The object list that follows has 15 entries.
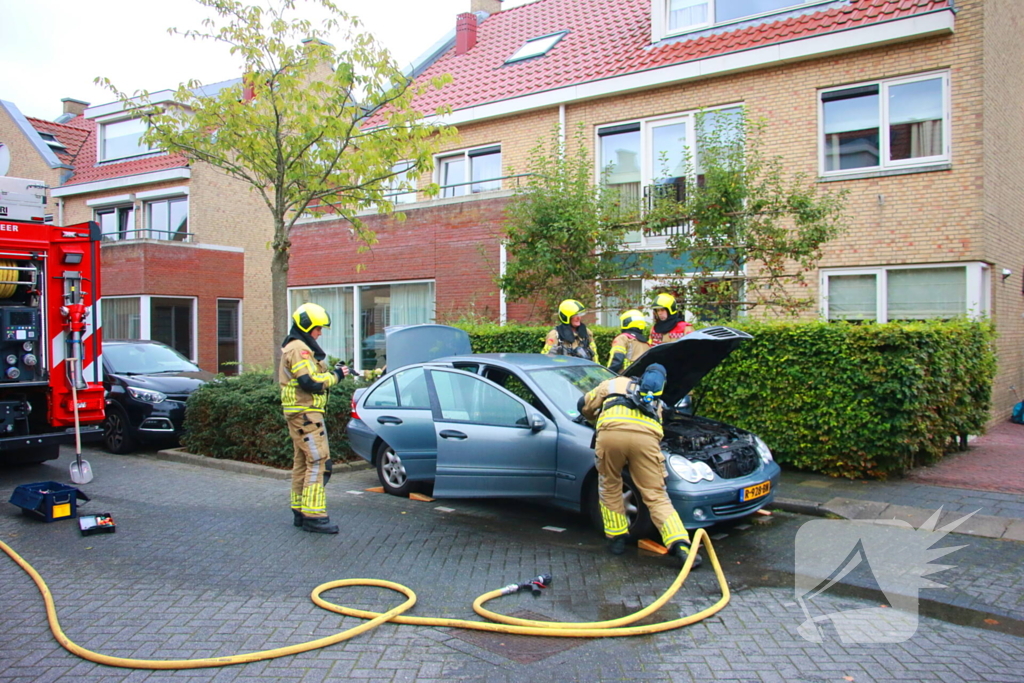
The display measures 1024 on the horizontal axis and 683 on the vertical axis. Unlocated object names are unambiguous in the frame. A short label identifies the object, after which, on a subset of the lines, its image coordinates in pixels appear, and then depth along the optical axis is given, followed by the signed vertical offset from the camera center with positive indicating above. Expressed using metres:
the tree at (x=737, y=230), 10.23 +1.26
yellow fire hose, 3.90 -1.70
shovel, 7.22 -1.37
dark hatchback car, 10.70 -1.05
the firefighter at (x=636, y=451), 5.47 -0.92
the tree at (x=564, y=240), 11.51 +1.28
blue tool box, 6.83 -1.56
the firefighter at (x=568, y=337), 8.78 -0.15
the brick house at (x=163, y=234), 22.09 +2.93
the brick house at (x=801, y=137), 11.43 +3.21
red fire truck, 8.41 +0.03
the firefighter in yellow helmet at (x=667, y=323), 8.62 +0.01
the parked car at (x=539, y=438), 5.97 -0.99
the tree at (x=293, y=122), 9.91 +2.72
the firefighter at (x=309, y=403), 6.37 -0.64
